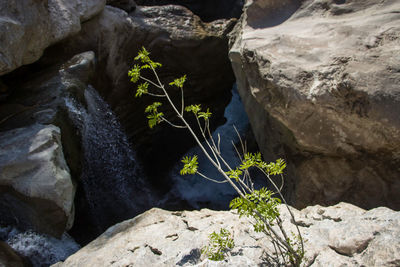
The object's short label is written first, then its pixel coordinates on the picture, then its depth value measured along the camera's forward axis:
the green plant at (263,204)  1.81
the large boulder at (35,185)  3.20
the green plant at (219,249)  1.93
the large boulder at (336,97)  2.88
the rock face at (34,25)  3.38
